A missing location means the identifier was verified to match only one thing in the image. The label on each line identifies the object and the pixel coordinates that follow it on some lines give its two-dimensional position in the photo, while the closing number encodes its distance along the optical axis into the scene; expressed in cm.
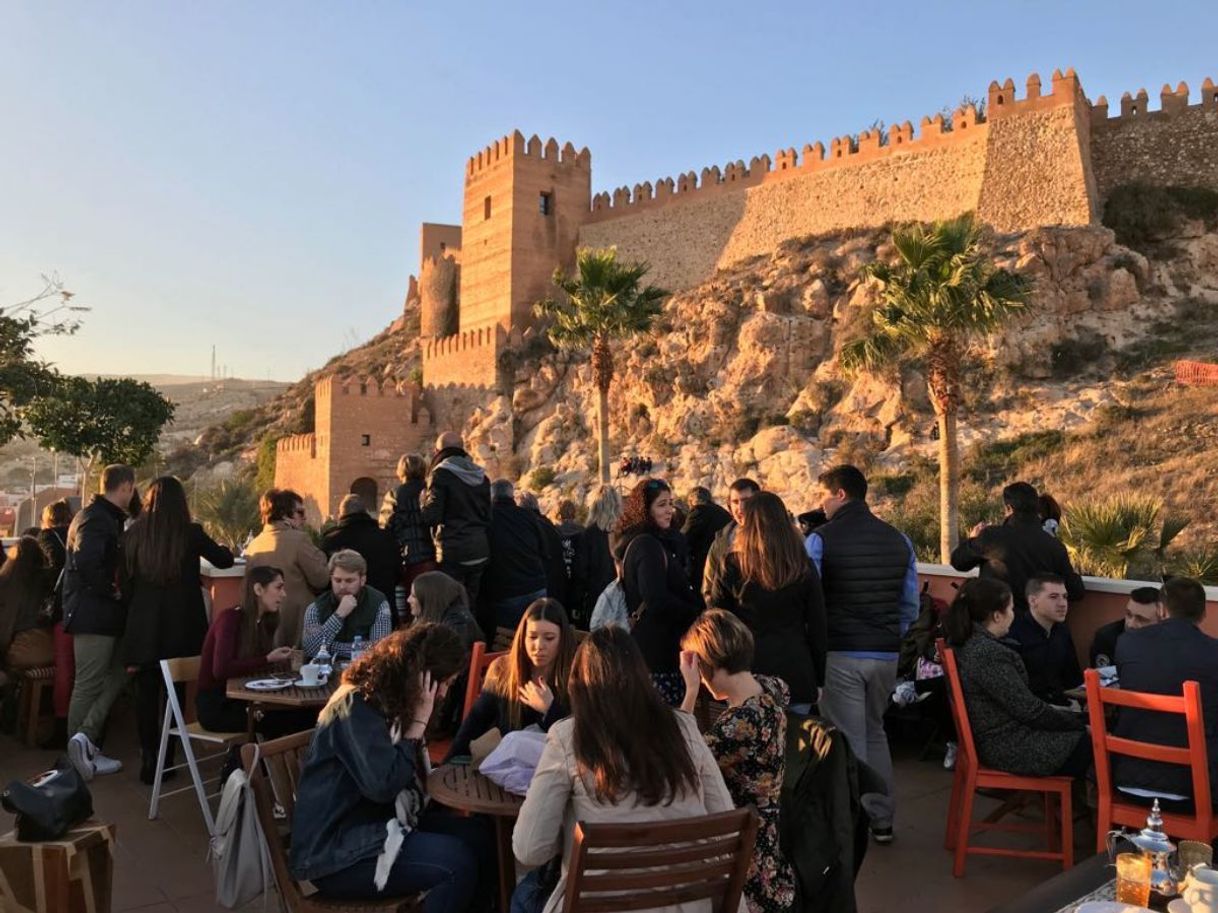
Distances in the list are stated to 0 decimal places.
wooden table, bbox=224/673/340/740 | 430
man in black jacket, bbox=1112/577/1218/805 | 369
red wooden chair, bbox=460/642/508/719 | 439
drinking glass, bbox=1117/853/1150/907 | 245
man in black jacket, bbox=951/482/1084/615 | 566
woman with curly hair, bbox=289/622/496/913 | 295
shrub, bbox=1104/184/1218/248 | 2544
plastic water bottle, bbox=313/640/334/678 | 464
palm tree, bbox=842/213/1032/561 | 1490
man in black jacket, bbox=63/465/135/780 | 550
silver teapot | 250
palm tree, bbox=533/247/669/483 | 2338
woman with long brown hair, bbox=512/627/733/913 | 254
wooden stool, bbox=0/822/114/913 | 302
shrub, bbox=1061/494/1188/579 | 934
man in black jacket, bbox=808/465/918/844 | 464
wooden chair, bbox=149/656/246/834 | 449
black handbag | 304
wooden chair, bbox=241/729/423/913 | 292
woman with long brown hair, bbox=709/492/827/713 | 418
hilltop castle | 2680
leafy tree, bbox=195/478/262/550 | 1428
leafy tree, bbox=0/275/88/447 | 1098
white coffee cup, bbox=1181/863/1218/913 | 229
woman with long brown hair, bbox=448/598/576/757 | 361
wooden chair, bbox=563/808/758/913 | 234
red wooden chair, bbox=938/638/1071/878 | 412
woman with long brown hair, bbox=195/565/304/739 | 477
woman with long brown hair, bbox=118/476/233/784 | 530
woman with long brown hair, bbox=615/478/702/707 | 448
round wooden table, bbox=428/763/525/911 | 312
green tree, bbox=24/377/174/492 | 1188
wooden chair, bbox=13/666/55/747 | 613
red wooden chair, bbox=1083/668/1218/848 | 345
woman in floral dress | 297
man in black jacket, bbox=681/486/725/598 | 616
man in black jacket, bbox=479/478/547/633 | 624
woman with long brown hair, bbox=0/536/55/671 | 621
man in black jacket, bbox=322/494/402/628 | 629
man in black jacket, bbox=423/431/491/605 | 609
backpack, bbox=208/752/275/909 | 320
